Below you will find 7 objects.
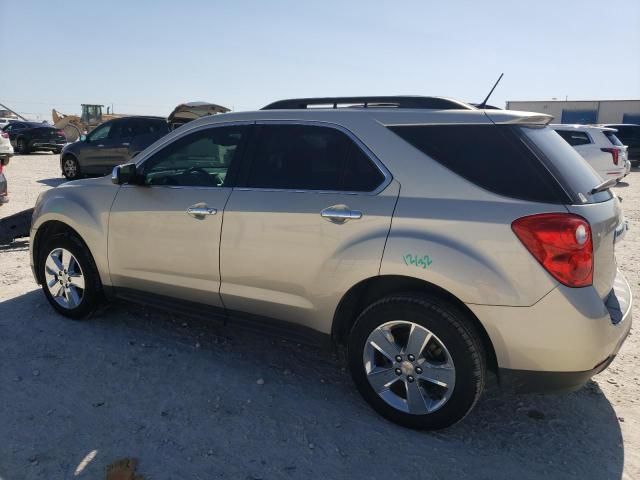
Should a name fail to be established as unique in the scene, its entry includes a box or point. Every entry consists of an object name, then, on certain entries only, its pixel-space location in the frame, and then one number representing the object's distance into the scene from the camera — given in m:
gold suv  2.59
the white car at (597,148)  13.34
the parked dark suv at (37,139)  22.69
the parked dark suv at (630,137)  20.52
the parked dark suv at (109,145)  13.51
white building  46.38
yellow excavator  36.72
